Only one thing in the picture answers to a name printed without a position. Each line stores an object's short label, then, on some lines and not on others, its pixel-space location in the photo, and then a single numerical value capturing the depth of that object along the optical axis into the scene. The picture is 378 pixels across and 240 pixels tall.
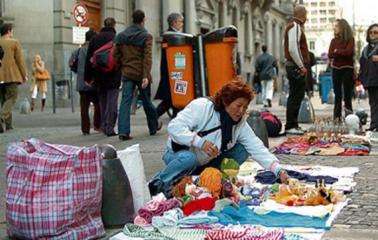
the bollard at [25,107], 20.80
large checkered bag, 4.89
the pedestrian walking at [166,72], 12.55
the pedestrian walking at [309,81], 14.67
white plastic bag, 5.71
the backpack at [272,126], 11.96
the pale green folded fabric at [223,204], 5.74
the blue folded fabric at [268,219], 5.46
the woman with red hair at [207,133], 6.27
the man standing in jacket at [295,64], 12.25
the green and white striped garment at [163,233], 5.08
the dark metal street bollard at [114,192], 5.35
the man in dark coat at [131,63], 11.35
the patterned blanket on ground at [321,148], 9.83
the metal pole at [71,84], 22.42
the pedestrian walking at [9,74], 13.89
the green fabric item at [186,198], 5.85
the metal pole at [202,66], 11.59
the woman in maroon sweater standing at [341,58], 13.79
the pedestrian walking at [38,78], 22.08
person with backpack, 11.95
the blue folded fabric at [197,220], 5.41
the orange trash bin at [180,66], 11.73
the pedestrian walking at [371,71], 12.58
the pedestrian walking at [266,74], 23.88
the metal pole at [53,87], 20.67
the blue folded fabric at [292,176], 7.21
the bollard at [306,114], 14.87
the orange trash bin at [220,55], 11.32
